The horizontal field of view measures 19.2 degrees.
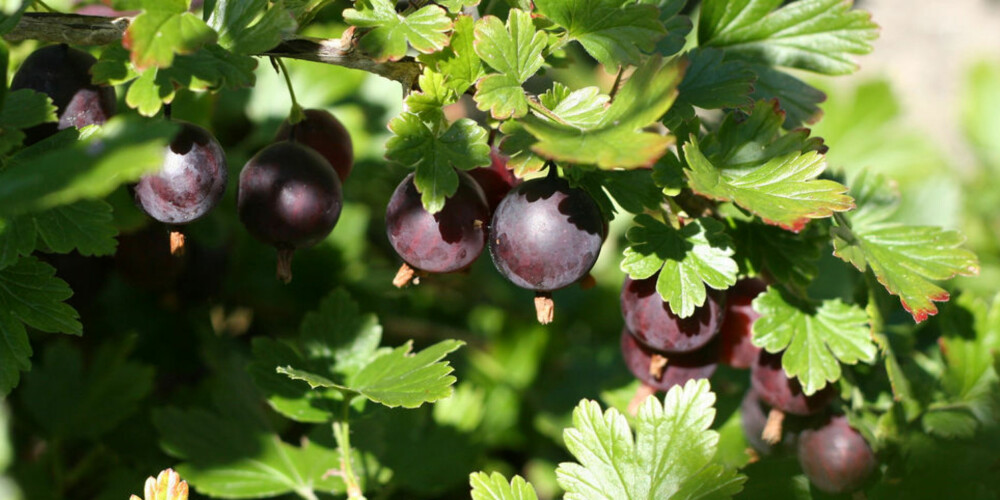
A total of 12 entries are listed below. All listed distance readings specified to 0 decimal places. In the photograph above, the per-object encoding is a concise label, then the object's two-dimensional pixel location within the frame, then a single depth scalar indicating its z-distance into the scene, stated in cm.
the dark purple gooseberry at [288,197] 53
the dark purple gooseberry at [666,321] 55
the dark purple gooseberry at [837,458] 56
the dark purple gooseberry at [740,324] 57
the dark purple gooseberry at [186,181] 53
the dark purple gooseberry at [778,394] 56
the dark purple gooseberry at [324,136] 56
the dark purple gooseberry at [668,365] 56
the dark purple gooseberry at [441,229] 53
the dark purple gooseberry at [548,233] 52
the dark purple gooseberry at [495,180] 55
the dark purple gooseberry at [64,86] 54
